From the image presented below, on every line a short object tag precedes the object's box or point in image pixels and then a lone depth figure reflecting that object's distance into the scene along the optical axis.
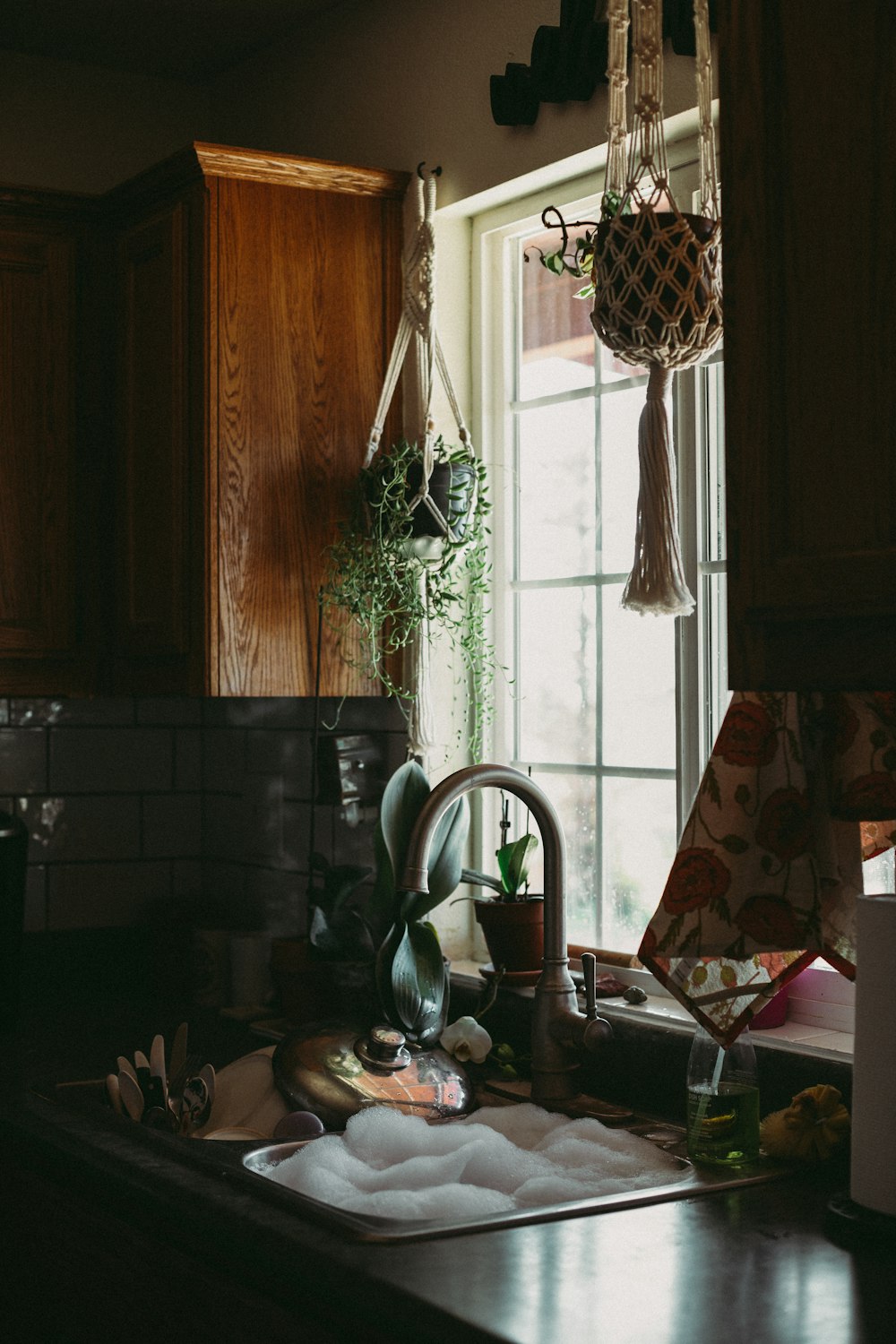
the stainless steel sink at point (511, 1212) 1.42
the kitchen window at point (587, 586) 2.15
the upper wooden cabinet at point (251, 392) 2.39
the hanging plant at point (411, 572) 2.35
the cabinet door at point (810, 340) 1.12
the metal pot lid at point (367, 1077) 1.96
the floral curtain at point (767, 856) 1.63
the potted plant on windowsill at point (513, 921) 2.25
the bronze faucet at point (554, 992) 1.95
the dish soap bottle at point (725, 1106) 1.67
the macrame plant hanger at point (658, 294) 1.67
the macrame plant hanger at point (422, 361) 2.39
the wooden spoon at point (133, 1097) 1.98
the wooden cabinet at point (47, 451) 2.64
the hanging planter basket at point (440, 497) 2.34
